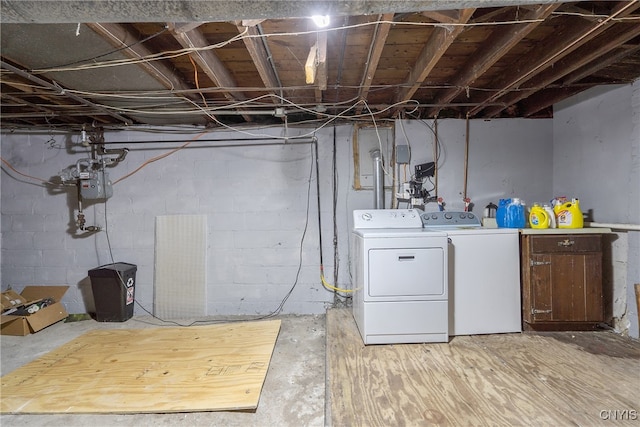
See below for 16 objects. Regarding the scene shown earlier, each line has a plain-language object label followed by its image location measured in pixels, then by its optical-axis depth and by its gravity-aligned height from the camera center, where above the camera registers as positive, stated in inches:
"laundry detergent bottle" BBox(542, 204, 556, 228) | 95.9 -0.9
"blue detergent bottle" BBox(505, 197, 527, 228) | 98.3 -0.6
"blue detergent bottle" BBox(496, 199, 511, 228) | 100.7 +0.5
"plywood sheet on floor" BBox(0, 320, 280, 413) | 65.2 -43.4
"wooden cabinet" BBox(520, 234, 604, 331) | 88.6 -21.0
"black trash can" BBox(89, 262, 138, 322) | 111.5 -30.6
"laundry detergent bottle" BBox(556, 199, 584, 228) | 92.4 -0.3
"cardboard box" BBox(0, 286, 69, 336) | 105.0 -38.7
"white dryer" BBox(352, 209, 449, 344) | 82.7 -21.5
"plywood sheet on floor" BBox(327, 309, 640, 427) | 57.0 -40.3
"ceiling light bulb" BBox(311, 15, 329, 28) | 56.5 +39.8
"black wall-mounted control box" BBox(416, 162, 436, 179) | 118.7 +19.2
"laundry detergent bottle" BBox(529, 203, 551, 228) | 94.2 -1.2
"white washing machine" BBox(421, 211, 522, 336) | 89.1 -21.3
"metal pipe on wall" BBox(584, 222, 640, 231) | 84.1 -3.6
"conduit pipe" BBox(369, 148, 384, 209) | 114.1 +12.8
